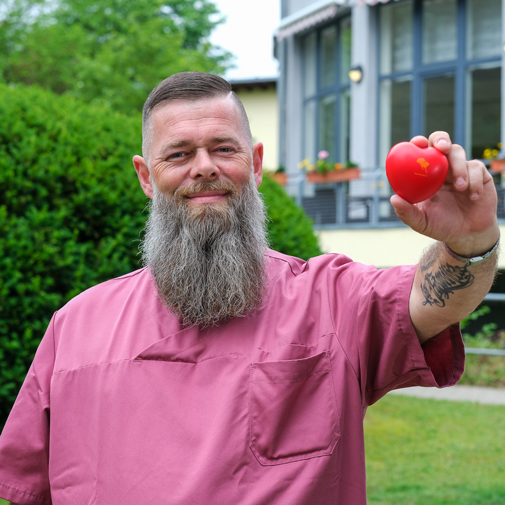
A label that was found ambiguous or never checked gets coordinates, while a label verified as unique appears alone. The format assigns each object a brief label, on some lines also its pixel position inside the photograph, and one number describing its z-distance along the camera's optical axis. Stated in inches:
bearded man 73.8
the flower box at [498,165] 432.5
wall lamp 522.0
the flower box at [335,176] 498.9
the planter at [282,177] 554.9
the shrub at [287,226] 222.5
